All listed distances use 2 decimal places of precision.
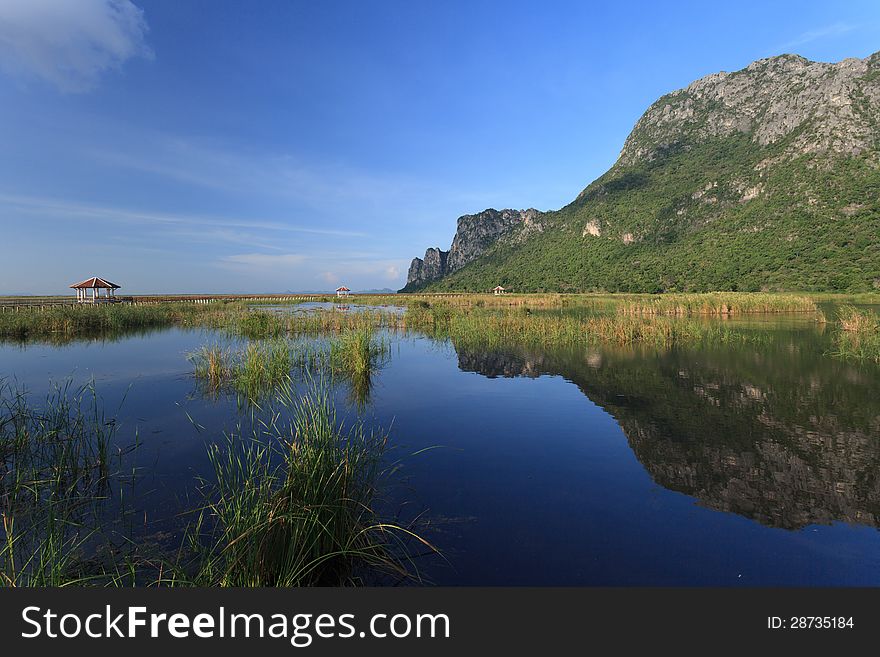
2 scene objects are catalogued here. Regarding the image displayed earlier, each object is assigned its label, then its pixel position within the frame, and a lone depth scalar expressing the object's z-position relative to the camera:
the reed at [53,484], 3.57
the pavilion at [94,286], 42.03
